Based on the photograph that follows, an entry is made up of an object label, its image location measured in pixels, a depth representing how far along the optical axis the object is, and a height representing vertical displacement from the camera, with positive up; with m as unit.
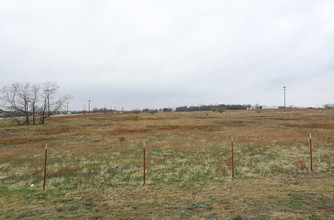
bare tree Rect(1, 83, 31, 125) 37.94 +1.25
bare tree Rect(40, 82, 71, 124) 42.34 +1.57
